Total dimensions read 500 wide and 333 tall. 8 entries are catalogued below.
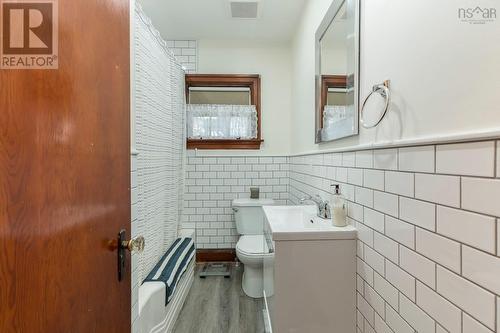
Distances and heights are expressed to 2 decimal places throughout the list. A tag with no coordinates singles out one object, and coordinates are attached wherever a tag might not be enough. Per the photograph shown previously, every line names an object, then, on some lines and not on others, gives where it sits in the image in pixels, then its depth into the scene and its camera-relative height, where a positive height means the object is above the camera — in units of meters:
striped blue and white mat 1.80 -0.77
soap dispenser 1.32 -0.25
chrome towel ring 0.98 +0.26
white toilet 2.27 -0.73
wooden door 0.53 -0.05
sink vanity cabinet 1.24 -0.53
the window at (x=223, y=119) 3.05 +0.47
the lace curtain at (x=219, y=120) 3.05 +0.46
